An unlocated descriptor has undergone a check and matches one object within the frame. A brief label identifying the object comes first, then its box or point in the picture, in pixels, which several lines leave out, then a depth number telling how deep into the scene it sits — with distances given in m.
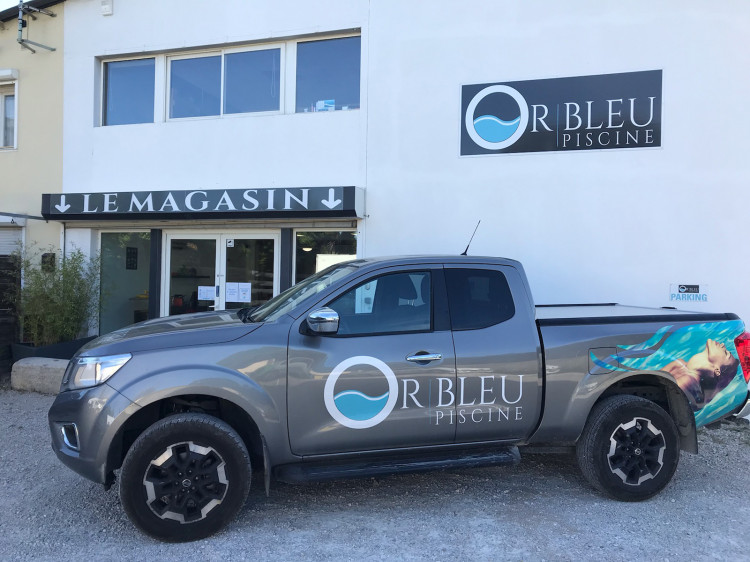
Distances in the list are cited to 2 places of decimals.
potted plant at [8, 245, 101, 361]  8.31
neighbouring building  9.37
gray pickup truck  3.71
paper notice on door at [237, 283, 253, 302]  8.75
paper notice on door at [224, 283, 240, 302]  8.80
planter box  8.16
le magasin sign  7.72
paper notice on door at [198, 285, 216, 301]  8.92
